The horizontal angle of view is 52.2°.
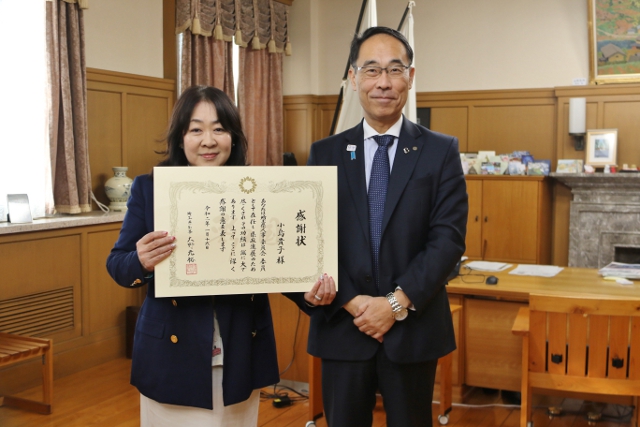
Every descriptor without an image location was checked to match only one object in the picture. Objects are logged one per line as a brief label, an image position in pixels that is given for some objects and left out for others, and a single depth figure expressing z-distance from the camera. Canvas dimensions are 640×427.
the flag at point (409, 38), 3.86
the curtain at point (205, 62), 5.64
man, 1.69
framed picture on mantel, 5.99
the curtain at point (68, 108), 4.40
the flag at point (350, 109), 3.74
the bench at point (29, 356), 3.29
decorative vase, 4.80
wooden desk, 3.52
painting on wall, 5.93
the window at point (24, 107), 4.31
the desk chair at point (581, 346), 2.64
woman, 1.67
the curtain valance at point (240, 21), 5.64
